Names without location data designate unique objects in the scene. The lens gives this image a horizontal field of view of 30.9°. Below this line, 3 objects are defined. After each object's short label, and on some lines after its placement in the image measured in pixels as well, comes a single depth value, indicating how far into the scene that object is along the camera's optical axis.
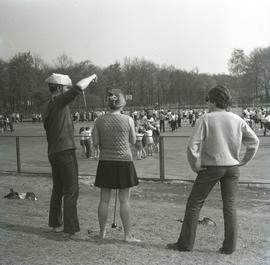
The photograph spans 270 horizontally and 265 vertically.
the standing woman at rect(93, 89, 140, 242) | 4.64
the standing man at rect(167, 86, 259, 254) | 4.28
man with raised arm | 4.87
